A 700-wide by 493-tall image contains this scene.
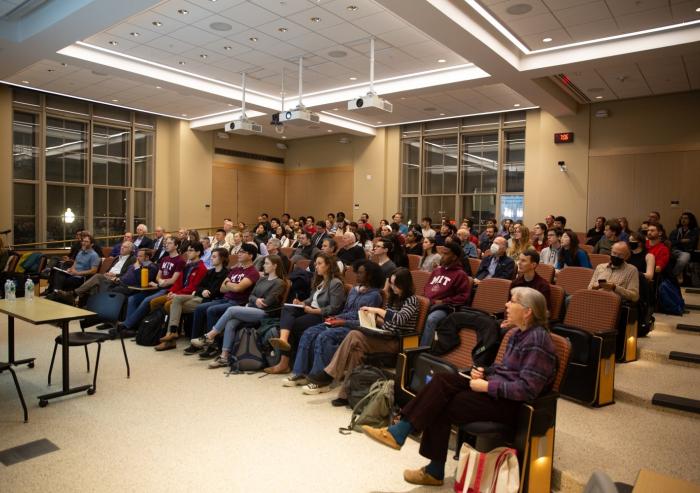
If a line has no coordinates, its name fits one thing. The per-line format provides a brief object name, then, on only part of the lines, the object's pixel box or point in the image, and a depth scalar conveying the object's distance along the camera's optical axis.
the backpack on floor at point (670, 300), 6.38
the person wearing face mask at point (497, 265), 5.76
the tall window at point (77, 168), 11.50
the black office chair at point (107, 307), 6.60
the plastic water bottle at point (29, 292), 4.81
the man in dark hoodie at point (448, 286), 4.81
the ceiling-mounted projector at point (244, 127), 9.79
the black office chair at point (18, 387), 3.70
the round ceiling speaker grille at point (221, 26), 7.33
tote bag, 2.58
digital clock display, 11.12
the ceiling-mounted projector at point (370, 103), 7.95
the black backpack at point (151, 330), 6.10
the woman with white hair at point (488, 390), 2.78
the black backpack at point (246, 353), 5.13
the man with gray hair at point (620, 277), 4.77
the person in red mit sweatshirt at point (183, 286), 5.98
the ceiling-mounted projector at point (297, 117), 8.97
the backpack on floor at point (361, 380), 4.10
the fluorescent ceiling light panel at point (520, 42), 6.58
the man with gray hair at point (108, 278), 7.32
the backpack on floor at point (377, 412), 3.75
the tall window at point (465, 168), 12.48
